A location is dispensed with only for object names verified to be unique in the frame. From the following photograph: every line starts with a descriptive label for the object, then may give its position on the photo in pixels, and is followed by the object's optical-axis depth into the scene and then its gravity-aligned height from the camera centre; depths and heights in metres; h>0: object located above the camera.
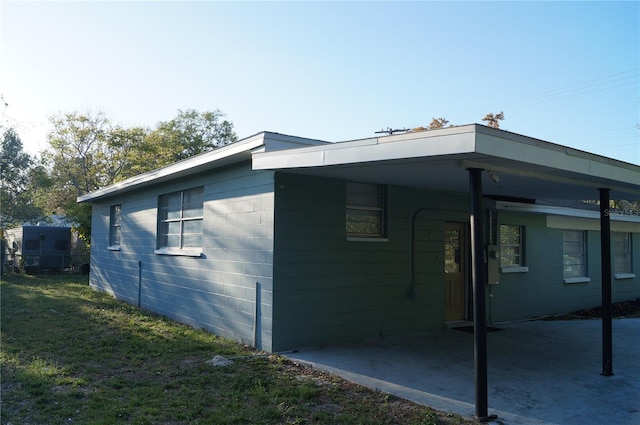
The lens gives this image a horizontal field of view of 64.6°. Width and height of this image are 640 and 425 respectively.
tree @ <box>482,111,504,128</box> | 30.95 +7.97
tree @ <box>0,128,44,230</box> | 26.84 +3.40
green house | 5.36 +0.25
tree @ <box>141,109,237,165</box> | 31.53 +7.81
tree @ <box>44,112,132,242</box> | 29.00 +5.02
